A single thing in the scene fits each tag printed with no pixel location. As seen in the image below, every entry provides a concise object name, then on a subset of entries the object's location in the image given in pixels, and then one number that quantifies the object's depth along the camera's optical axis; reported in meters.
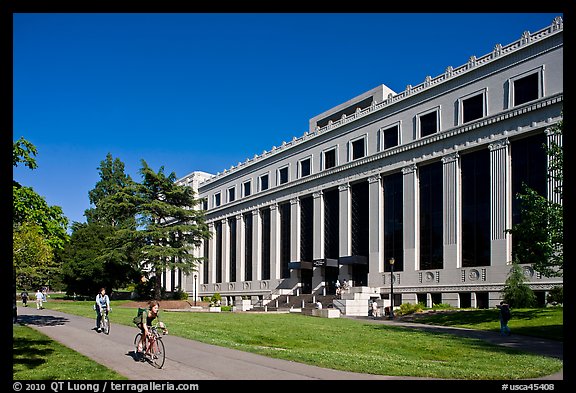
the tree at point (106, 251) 63.34
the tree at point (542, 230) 25.75
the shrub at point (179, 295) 69.56
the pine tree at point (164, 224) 62.38
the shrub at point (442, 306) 41.53
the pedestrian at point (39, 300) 44.75
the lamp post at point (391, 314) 38.22
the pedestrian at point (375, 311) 41.42
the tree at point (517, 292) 35.00
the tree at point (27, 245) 26.60
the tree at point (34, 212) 20.53
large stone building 39.41
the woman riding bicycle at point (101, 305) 23.73
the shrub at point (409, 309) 40.66
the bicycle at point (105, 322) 23.10
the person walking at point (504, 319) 25.38
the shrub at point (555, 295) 34.35
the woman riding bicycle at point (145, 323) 14.84
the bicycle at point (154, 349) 14.09
